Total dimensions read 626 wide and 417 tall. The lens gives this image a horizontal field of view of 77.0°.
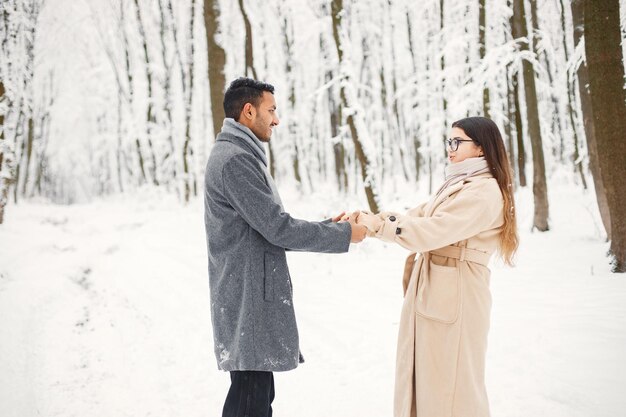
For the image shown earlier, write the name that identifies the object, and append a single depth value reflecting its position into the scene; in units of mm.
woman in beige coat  2342
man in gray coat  2285
